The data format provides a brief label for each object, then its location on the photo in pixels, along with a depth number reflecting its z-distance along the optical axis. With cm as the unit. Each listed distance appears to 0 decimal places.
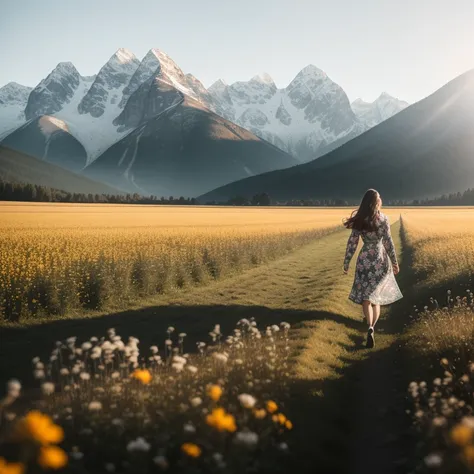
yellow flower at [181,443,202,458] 422
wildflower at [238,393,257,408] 471
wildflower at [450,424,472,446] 333
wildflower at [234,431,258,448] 434
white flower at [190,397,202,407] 535
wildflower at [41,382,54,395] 496
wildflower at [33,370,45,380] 544
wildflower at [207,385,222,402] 473
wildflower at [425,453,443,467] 379
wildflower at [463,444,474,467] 324
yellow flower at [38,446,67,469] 303
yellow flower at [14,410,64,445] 303
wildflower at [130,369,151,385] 498
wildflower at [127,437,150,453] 434
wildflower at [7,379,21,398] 406
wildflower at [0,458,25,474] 300
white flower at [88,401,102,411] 511
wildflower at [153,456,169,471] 446
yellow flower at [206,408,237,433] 406
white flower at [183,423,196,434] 488
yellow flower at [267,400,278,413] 548
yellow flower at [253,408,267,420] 507
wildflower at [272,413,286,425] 562
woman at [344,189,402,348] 1186
